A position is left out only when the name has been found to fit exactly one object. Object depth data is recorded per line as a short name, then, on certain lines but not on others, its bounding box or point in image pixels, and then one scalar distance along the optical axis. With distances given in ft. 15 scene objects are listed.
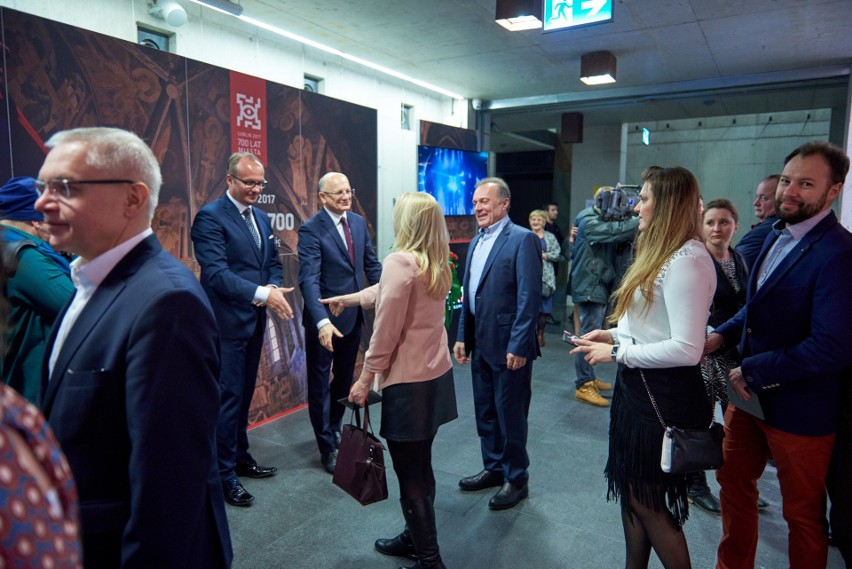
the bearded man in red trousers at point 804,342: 5.70
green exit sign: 11.70
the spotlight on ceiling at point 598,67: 17.63
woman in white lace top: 5.51
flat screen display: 20.48
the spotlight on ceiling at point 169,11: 12.10
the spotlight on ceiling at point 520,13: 12.06
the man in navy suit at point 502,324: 9.17
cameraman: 14.02
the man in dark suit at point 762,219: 9.85
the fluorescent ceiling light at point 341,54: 14.65
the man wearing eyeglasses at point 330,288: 10.92
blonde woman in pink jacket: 6.75
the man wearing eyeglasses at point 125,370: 3.46
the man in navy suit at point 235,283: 9.55
